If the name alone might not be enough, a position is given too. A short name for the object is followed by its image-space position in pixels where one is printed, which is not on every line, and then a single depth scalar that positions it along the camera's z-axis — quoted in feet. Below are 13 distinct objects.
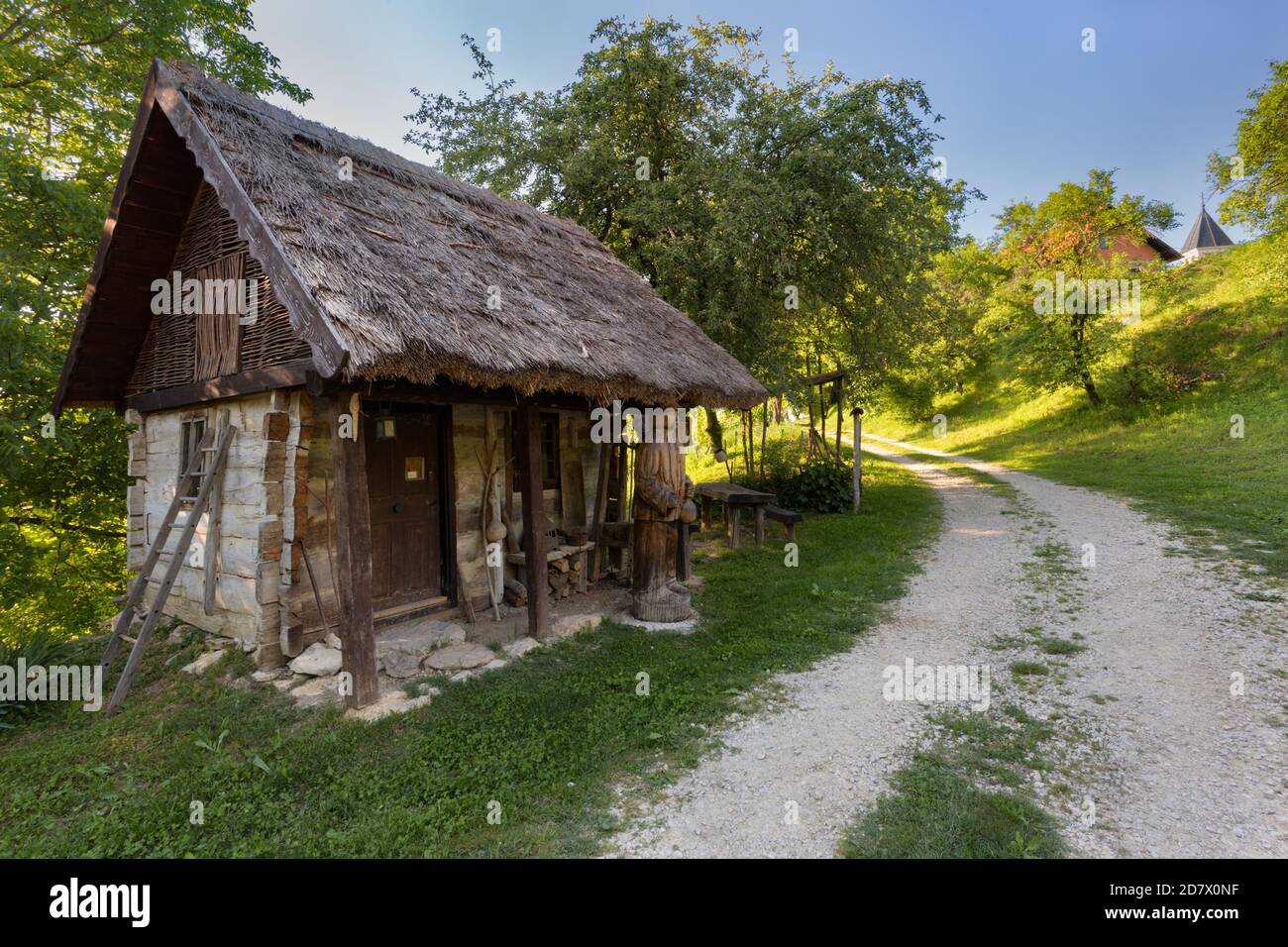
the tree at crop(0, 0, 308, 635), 23.73
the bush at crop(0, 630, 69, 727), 17.22
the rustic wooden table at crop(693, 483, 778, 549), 33.81
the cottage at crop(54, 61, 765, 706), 14.48
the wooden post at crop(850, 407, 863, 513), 40.92
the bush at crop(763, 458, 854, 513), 42.19
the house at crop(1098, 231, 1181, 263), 101.30
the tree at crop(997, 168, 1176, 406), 59.41
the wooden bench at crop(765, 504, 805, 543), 33.14
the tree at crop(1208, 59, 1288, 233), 49.47
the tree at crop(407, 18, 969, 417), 32.86
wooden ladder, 15.93
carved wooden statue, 21.48
